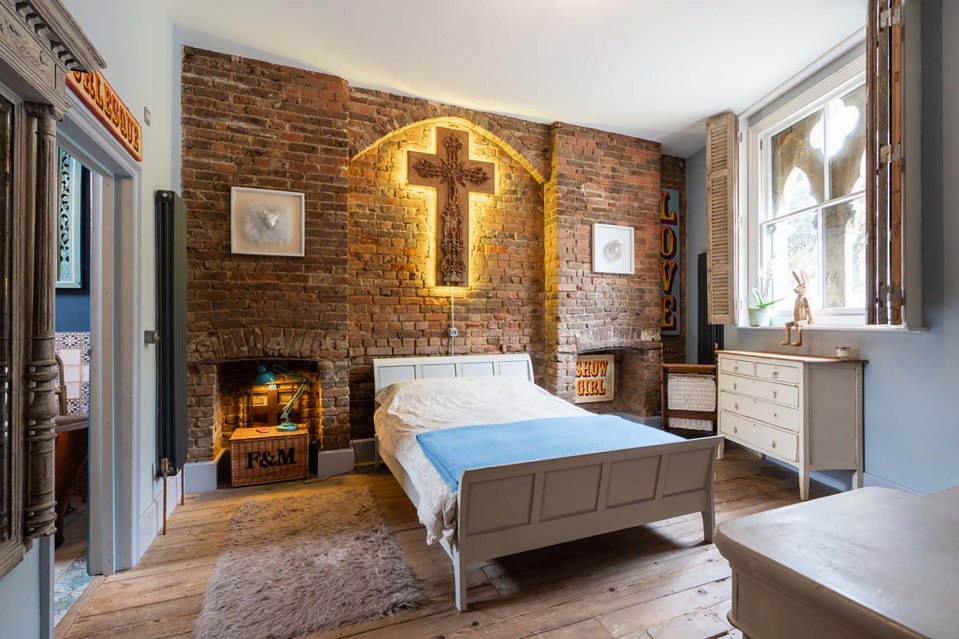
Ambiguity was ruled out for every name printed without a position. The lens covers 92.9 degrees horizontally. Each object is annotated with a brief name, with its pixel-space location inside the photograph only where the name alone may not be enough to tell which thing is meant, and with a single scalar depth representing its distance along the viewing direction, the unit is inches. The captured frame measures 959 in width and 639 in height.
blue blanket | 94.8
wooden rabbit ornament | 143.3
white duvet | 108.6
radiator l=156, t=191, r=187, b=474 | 110.9
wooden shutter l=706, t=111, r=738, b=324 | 174.2
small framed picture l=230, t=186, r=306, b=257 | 142.1
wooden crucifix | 173.9
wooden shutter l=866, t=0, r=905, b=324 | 112.0
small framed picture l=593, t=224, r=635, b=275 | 192.4
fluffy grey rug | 79.0
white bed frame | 84.7
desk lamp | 145.9
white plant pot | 163.0
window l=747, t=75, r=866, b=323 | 136.6
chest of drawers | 129.8
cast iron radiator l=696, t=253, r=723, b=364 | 203.0
